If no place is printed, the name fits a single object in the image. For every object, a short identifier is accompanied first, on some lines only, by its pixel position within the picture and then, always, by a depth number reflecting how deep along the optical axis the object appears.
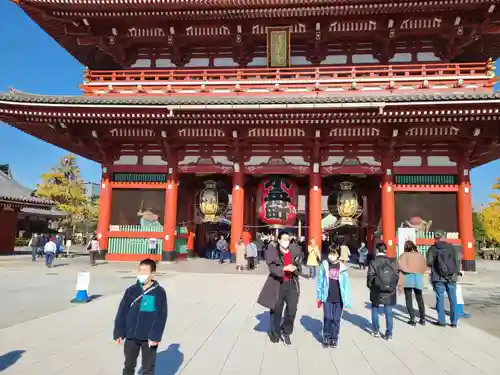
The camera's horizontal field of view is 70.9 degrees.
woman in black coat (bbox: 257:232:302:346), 5.89
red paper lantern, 17.80
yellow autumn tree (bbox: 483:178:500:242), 35.31
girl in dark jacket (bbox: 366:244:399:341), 6.23
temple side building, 15.56
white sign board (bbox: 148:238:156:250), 17.45
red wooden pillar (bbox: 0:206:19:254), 24.61
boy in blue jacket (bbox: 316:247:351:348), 5.77
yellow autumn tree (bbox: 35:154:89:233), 41.50
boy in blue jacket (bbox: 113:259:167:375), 3.64
